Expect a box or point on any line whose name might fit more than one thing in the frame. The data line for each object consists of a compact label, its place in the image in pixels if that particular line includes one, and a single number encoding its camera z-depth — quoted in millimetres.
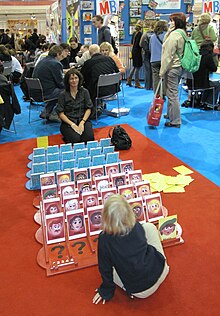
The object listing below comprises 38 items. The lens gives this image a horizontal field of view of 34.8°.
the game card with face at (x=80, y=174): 3162
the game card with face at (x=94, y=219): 2520
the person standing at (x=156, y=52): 6367
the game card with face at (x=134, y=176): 3074
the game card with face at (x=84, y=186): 2969
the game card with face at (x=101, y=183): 2967
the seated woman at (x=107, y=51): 5652
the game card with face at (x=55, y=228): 2475
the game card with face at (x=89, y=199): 2686
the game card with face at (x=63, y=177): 3107
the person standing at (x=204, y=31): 5850
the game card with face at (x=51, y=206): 2646
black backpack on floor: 4312
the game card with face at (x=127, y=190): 2814
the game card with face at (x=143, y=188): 2861
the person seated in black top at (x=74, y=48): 7496
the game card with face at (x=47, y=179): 3104
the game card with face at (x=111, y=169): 3242
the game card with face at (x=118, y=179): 3014
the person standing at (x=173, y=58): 4617
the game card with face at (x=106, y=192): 2764
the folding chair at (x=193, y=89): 5591
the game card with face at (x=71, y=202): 2670
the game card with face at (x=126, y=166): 3303
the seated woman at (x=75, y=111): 4164
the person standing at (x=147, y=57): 7312
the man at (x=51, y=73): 5172
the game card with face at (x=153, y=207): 2711
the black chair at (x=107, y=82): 5191
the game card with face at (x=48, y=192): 2891
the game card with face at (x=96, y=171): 3197
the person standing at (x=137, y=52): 7660
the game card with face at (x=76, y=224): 2506
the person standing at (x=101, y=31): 6711
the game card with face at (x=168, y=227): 2427
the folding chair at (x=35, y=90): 5039
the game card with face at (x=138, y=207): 2623
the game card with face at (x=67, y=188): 2884
